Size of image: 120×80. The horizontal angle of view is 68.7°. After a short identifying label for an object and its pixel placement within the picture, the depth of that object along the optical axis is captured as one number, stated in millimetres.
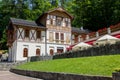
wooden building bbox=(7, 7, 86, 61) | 16014
